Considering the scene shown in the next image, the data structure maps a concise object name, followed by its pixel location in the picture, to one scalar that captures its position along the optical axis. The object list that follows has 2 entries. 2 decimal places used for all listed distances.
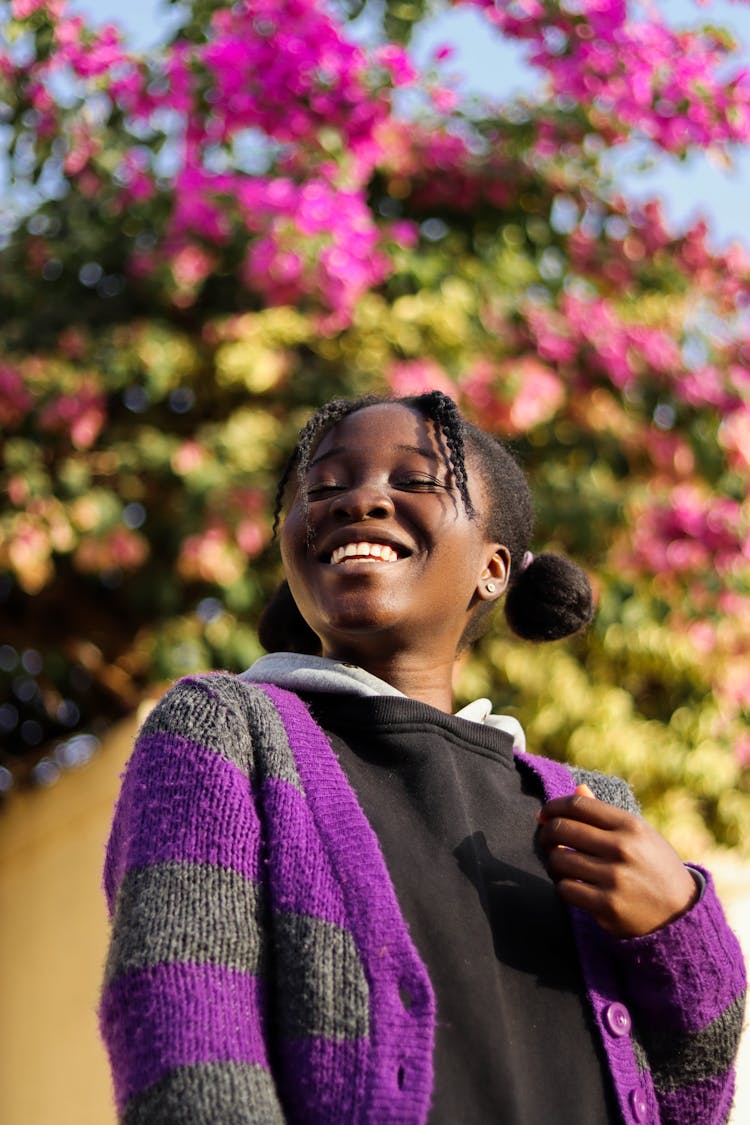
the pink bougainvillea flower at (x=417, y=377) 4.14
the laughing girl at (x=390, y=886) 1.27
